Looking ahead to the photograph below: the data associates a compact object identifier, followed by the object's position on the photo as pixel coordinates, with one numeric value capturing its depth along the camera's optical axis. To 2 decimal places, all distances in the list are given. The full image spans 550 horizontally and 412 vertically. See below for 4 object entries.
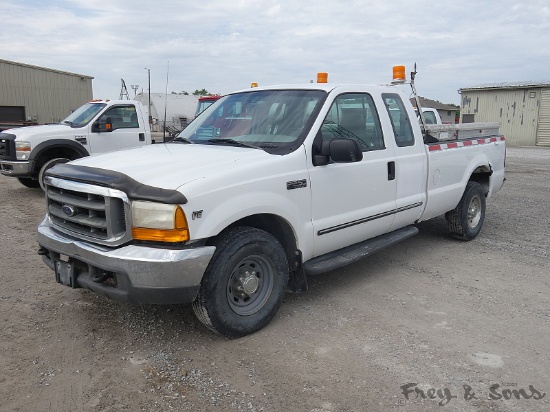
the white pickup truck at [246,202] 3.15
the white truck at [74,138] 8.97
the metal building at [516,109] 26.64
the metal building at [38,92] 29.00
